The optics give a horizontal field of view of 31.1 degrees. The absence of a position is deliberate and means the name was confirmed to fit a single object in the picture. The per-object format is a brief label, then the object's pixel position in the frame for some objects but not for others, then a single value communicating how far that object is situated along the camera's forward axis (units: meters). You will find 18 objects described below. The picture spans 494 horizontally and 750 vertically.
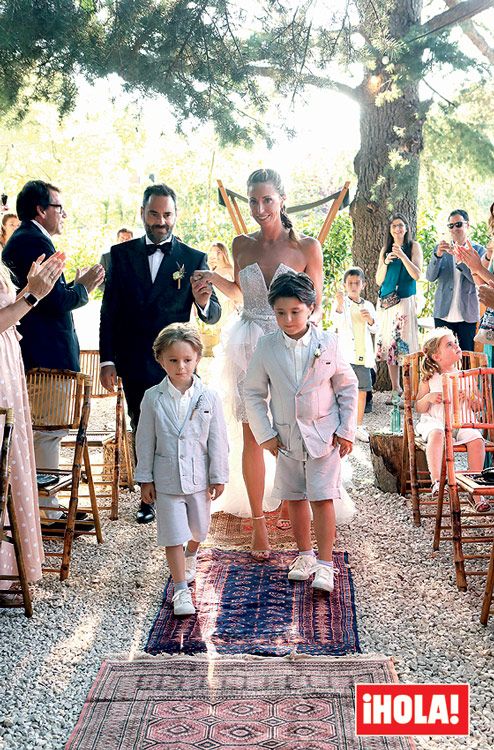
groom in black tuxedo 4.92
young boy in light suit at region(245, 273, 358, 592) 3.99
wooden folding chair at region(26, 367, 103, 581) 4.36
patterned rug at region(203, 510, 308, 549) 4.79
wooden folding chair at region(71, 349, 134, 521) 5.34
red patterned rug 2.72
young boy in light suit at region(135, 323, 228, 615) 3.77
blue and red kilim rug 3.45
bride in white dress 4.48
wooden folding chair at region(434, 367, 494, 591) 4.08
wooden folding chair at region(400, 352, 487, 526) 5.09
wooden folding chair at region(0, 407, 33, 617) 3.47
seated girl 5.00
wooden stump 5.81
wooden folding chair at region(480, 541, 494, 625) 3.56
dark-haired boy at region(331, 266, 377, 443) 7.86
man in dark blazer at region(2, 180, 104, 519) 4.64
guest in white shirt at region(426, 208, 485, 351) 8.33
